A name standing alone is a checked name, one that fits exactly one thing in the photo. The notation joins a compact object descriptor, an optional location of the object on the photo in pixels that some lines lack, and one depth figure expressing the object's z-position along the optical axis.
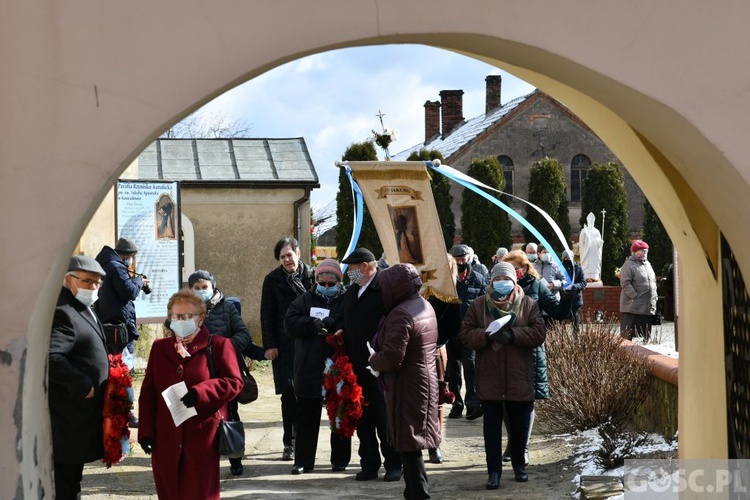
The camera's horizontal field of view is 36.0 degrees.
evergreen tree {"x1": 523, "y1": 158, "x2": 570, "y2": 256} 41.21
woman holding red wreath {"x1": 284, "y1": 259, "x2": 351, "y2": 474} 9.61
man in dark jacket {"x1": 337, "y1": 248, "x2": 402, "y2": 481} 9.29
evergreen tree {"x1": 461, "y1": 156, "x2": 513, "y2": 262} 40.33
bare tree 47.03
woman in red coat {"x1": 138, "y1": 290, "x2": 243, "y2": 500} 6.74
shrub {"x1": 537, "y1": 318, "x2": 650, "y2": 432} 10.37
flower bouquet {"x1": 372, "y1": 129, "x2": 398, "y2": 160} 12.57
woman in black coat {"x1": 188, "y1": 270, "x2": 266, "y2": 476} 9.45
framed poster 15.44
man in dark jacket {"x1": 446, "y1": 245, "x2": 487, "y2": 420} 12.62
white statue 31.56
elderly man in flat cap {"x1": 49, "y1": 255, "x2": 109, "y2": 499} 6.64
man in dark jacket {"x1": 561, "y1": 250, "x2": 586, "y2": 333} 11.89
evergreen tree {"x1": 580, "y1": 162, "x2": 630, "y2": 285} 41.00
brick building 46.22
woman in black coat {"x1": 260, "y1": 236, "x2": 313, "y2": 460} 10.33
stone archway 4.94
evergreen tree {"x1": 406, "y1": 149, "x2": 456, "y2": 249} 40.50
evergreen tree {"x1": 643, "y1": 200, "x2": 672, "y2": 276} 40.03
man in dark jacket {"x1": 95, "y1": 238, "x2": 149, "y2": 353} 11.01
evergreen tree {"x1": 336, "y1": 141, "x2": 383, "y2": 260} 36.44
